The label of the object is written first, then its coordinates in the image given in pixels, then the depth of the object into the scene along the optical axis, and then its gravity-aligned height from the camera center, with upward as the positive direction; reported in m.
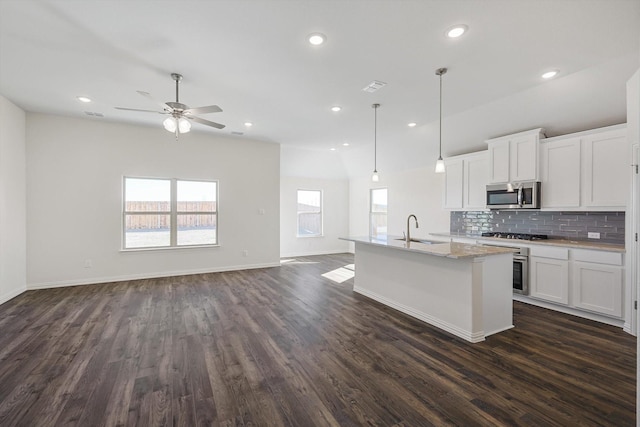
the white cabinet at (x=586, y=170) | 3.53 +0.59
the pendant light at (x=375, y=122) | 4.46 +1.66
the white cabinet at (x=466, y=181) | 5.21 +0.62
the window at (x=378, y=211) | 8.35 +0.04
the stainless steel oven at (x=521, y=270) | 4.16 -0.84
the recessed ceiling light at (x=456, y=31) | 2.48 +1.62
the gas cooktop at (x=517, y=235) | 4.46 -0.37
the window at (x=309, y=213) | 8.85 -0.03
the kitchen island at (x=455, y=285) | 3.03 -0.86
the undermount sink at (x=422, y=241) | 4.05 -0.43
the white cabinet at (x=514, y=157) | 4.32 +0.90
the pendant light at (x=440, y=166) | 3.56 +0.59
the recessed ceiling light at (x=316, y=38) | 2.62 +1.63
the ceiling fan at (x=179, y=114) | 3.27 +1.15
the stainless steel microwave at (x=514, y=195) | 4.31 +0.29
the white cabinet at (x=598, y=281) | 3.33 -0.83
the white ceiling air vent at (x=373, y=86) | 3.62 +1.64
